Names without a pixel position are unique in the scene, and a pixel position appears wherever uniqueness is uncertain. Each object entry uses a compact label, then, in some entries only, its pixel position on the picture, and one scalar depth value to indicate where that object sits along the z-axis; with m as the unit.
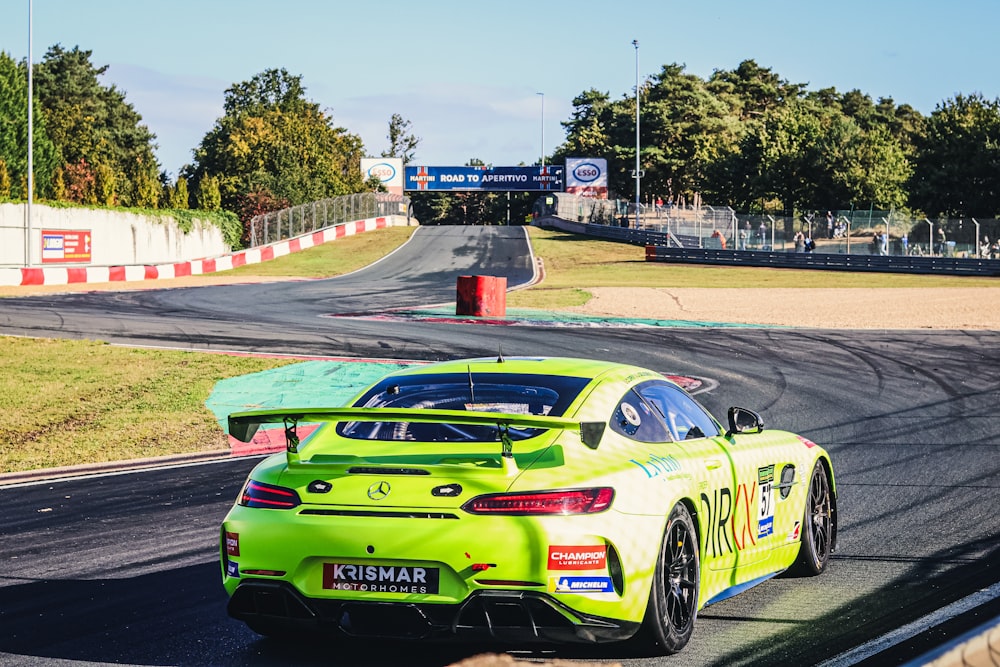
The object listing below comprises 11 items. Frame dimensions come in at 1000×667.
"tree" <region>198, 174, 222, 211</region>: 65.62
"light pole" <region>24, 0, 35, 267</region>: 42.35
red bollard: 30.00
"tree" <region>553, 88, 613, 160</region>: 125.62
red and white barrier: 38.06
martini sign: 97.88
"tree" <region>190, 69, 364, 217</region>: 82.62
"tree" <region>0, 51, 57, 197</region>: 62.36
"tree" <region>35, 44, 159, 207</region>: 91.81
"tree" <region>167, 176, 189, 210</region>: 59.28
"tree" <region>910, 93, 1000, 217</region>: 68.81
